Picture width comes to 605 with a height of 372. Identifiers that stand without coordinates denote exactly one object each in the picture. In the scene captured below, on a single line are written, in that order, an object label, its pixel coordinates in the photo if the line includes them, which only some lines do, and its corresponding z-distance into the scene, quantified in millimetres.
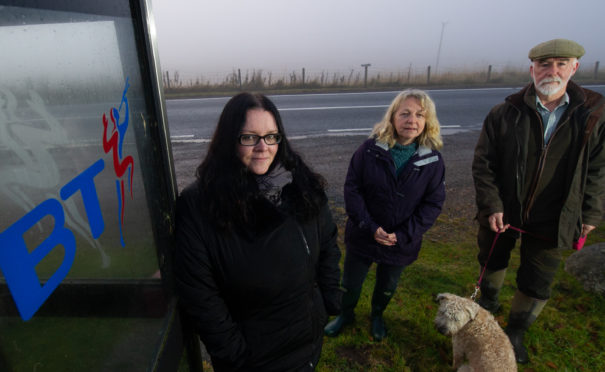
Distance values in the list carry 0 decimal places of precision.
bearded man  2250
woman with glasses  1391
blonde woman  2348
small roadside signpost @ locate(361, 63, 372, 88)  21141
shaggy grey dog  2143
